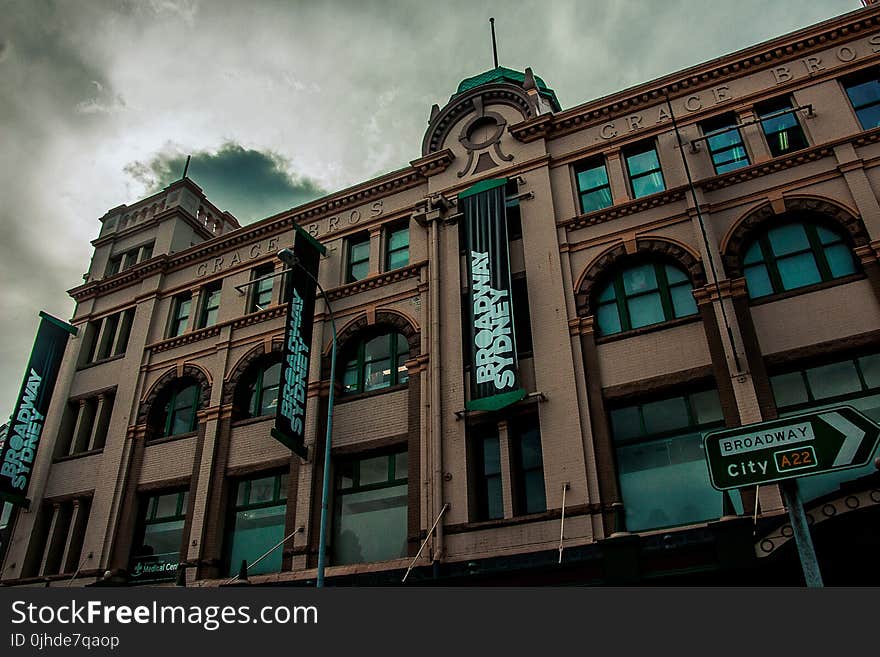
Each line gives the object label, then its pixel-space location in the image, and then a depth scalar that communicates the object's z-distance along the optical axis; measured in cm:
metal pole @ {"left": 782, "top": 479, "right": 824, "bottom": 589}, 534
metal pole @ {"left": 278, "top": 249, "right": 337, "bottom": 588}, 1608
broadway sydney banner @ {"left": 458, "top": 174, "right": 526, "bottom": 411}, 1869
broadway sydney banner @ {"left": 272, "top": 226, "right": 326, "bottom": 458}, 2014
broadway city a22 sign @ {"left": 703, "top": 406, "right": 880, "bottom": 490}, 556
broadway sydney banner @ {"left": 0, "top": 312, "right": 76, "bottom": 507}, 2511
